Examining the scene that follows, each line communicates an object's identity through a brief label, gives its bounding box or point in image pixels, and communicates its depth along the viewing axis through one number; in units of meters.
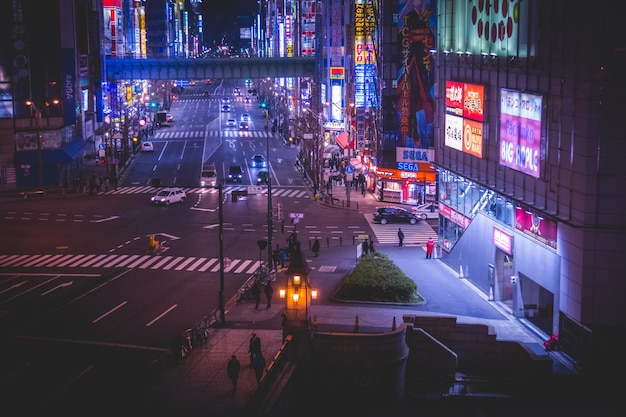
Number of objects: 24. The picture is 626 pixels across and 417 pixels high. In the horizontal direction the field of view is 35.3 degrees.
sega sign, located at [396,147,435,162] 81.19
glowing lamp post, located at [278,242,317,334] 39.81
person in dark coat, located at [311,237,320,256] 61.72
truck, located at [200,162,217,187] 95.40
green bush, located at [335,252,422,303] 47.91
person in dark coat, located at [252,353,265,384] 36.03
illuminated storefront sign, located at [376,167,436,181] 82.69
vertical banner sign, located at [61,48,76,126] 97.12
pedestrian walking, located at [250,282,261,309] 47.62
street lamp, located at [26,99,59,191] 90.38
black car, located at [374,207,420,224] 74.88
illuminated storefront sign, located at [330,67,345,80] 114.31
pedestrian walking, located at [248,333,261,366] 37.69
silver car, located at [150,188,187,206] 83.50
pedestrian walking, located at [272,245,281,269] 58.86
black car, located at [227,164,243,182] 97.56
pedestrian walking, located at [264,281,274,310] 47.66
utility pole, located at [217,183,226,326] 44.81
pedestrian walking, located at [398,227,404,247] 64.31
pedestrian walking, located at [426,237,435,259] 60.09
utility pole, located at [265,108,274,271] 57.31
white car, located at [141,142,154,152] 122.19
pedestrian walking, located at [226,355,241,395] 35.28
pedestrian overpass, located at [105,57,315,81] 123.75
